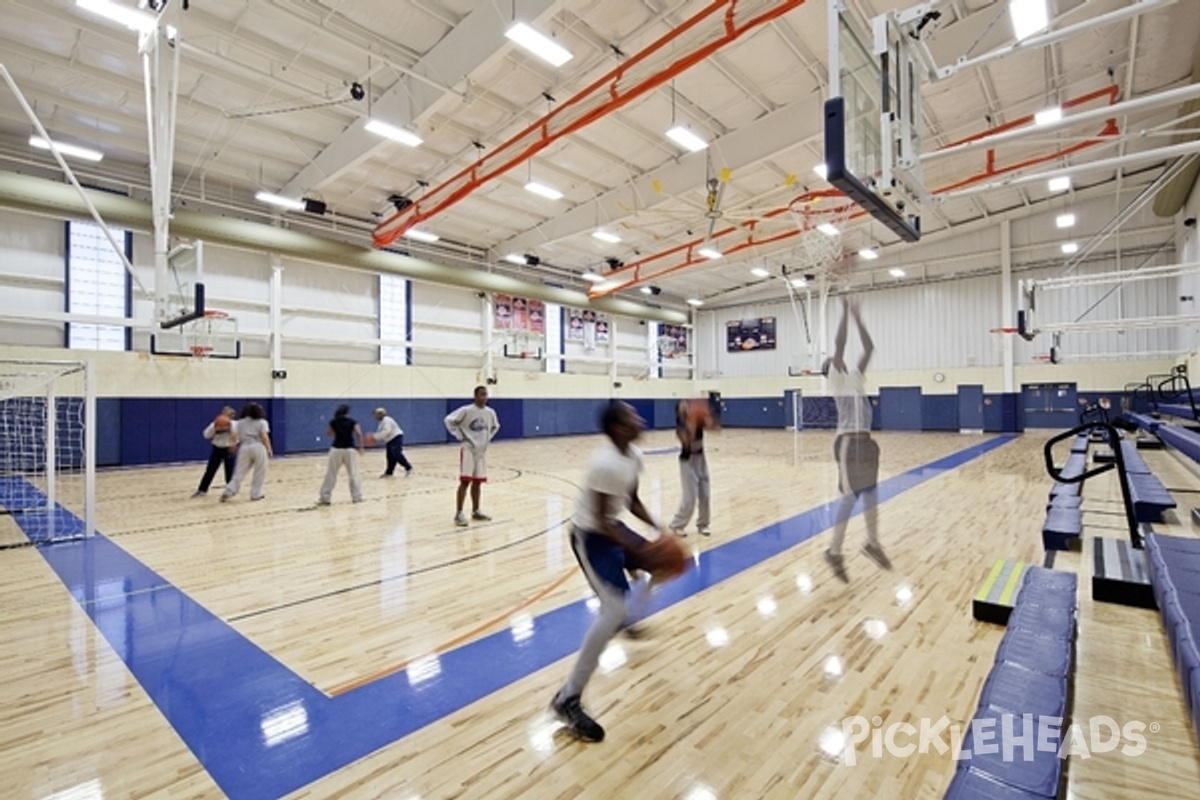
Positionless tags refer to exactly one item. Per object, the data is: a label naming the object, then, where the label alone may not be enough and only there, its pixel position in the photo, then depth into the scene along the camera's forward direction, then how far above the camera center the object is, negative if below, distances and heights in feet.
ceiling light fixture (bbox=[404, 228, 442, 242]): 58.12 +17.53
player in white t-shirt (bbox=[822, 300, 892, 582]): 13.91 -0.88
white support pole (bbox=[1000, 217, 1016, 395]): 68.18 +15.39
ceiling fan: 41.78 +17.62
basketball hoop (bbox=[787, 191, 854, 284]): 40.88 +13.59
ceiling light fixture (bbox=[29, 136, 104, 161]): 39.69 +17.94
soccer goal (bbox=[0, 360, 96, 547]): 21.98 -3.25
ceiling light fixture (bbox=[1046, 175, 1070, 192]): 56.65 +21.57
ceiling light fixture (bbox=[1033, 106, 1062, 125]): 32.37 +17.45
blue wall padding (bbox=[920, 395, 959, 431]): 75.99 -1.27
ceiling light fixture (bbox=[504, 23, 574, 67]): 26.30 +16.81
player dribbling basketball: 8.45 -2.03
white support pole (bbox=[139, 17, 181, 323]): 25.49 +12.43
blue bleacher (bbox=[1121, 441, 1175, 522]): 18.69 -3.24
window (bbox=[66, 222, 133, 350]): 43.93 +9.68
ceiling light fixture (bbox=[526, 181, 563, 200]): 46.73 +17.73
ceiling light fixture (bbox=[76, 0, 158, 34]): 22.22 +15.59
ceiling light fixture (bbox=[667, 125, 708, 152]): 36.63 +17.22
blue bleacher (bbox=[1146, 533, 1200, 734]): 7.87 -3.45
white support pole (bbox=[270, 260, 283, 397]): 53.31 +8.43
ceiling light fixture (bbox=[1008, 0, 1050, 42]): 24.06 +17.34
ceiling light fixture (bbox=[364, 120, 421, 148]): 34.04 +16.42
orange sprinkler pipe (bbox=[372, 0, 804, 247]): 26.55 +17.09
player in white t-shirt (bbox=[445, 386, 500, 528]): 22.03 -1.11
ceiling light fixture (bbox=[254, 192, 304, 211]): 43.91 +16.11
